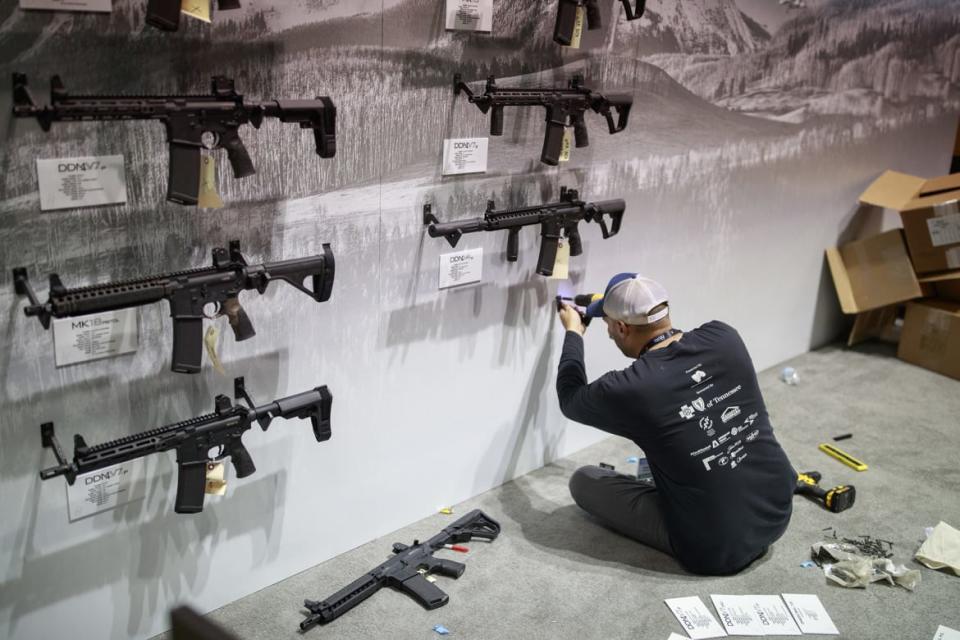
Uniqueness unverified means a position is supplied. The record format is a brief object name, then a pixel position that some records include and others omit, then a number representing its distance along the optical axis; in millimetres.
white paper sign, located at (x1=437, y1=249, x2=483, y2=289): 3113
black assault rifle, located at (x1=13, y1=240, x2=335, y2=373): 2123
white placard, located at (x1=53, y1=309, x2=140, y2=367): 2248
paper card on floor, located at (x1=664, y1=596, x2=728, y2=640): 2816
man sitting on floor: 2910
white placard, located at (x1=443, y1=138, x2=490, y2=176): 2979
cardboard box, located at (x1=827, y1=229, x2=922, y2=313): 5223
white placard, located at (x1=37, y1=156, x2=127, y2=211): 2117
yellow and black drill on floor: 3580
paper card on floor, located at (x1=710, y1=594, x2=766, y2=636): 2844
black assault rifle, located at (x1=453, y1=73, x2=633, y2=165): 2947
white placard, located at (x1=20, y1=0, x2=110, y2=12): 1987
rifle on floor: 2832
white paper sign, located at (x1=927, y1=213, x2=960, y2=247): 5000
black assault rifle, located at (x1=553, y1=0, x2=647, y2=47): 3049
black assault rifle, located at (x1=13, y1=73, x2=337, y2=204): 2020
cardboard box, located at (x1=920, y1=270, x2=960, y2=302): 5102
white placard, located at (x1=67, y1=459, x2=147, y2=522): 2391
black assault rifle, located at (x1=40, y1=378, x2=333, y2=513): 2258
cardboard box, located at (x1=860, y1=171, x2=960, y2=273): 5026
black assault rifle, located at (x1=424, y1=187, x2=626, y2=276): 3008
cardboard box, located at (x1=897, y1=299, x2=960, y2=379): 5125
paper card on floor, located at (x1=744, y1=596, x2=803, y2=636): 2846
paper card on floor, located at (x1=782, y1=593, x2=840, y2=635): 2861
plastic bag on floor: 3107
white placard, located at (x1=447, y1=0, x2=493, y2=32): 2842
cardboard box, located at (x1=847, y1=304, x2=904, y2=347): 5691
